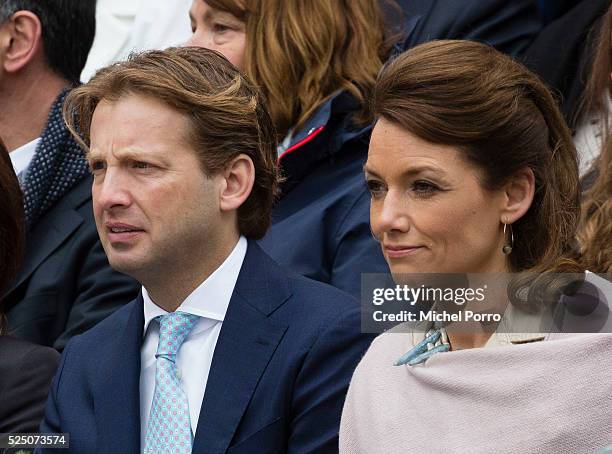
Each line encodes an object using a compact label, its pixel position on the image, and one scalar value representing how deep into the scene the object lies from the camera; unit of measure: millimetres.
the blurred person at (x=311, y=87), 8703
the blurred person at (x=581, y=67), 8789
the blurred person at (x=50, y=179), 9250
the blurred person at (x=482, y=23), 9789
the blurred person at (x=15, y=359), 7988
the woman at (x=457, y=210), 6391
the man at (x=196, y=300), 7078
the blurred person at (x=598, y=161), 7645
